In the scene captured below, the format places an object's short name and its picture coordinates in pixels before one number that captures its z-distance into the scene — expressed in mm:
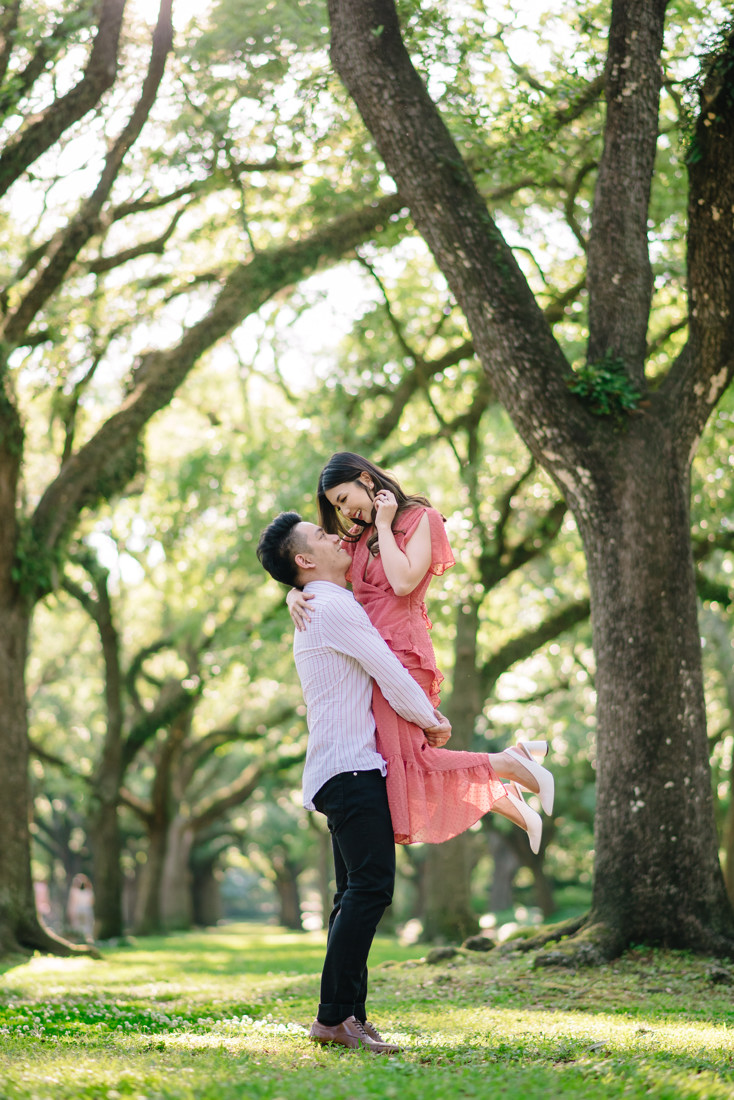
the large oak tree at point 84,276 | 9969
